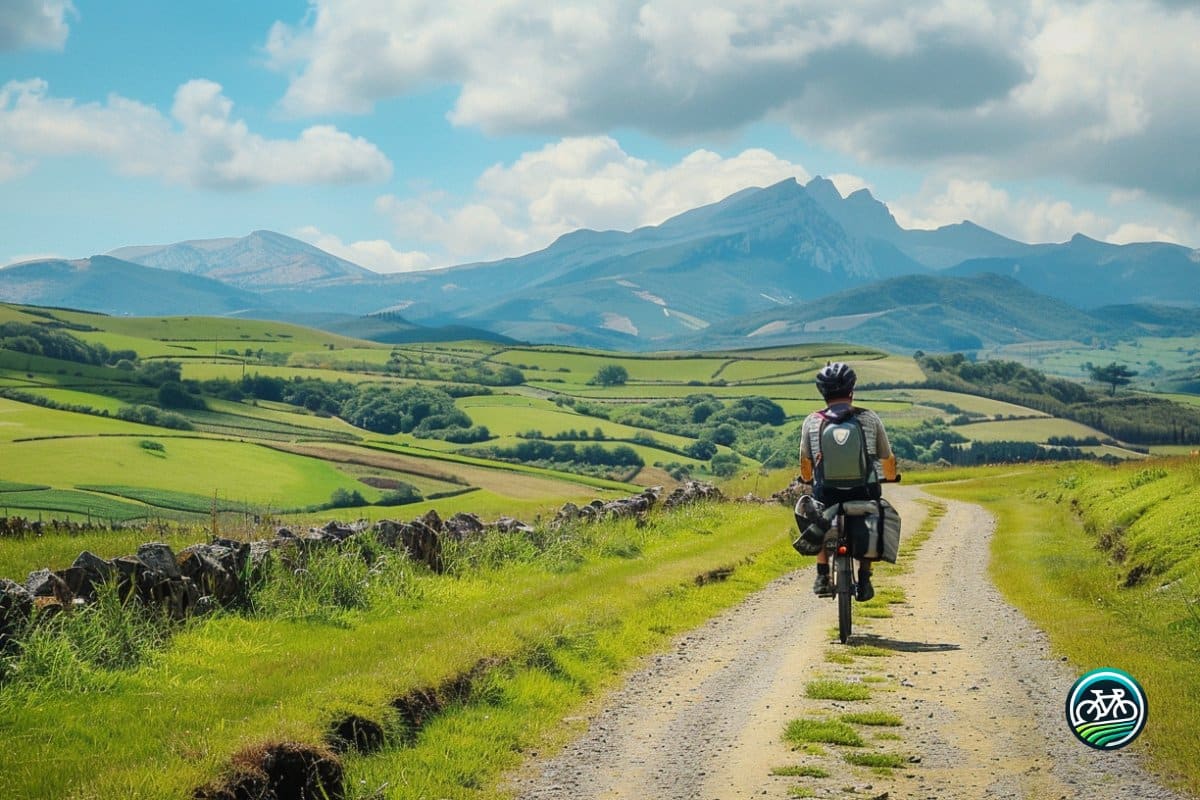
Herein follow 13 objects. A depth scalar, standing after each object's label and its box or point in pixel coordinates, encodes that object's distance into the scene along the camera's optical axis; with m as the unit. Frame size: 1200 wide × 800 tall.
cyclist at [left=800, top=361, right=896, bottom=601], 14.23
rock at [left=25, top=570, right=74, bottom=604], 11.41
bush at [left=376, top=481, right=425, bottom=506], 72.00
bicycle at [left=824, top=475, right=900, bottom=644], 14.00
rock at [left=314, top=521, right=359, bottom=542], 17.38
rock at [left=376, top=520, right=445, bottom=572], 17.91
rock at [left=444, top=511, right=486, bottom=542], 20.47
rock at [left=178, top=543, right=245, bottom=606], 13.43
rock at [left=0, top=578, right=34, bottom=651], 10.38
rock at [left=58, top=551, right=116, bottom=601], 11.69
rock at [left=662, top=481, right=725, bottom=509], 34.42
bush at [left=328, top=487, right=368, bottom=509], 67.44
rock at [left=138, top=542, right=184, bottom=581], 12.66
